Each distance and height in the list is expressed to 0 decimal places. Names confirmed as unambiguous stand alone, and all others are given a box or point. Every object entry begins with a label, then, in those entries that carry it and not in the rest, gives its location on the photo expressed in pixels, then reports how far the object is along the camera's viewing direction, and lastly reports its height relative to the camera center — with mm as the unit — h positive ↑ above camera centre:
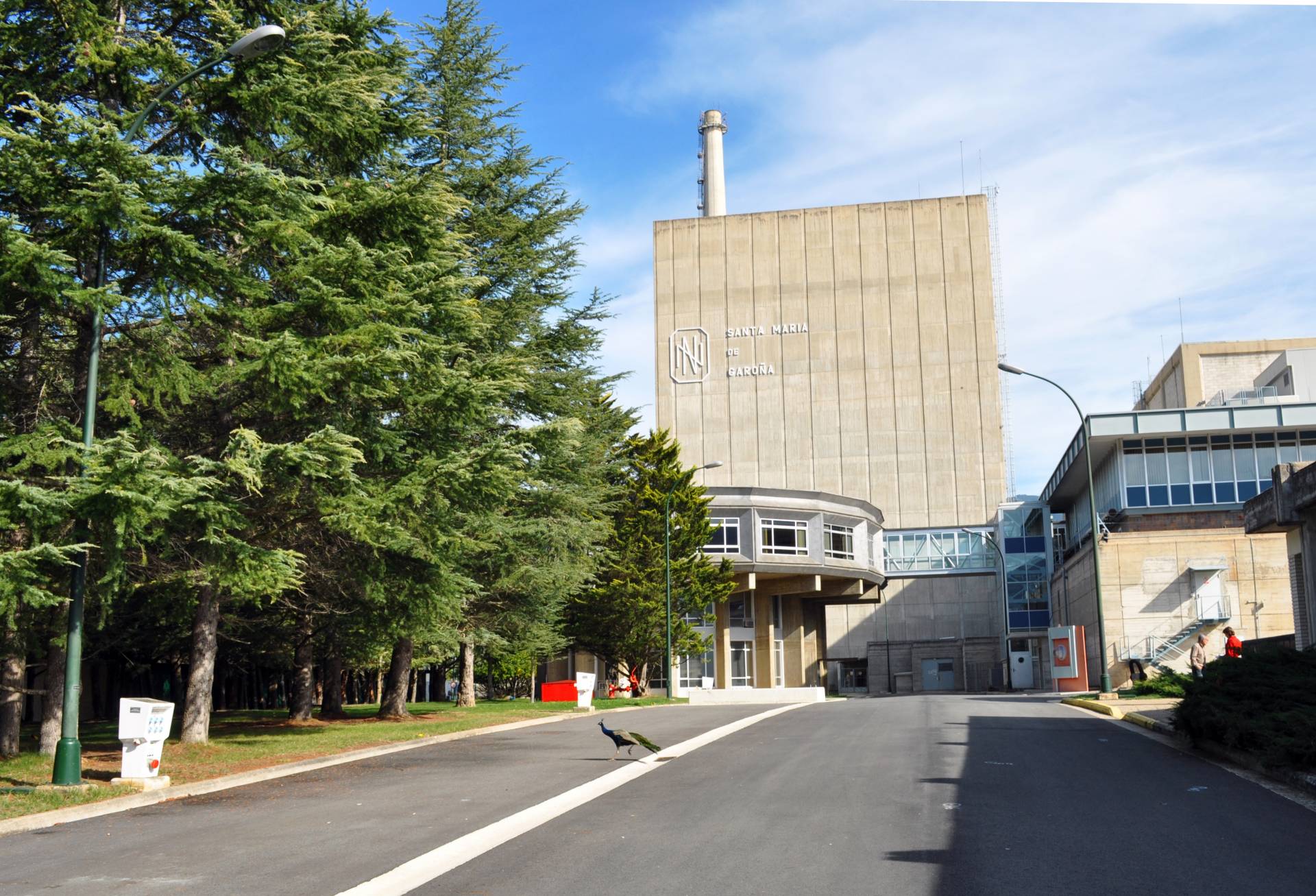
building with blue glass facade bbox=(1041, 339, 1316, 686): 43250 +4354
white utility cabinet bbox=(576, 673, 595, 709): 30703 -1163
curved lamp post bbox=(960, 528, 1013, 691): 71750 +1791
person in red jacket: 22219 -109
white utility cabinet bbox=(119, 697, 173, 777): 13680 -1022
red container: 44219 -1776
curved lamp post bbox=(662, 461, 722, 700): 42031 +3939
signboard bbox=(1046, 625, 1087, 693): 38750 -518
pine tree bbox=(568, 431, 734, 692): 44375 +2827
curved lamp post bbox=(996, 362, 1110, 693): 30422 +2173
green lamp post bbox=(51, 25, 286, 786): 13398 +732
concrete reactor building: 79000 +18643
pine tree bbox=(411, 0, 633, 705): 29109 +8739
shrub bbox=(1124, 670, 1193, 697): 27984 -1122
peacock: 14969 -1219
